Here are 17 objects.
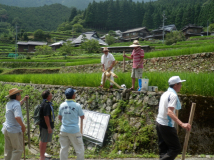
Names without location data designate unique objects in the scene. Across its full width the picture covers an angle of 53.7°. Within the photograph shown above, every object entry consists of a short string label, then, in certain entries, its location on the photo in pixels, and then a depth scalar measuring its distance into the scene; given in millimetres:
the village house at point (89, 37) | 51712
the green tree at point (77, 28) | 81281
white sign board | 6145
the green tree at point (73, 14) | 103662
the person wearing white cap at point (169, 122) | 3291
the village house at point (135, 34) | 59109
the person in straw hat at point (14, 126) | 3959
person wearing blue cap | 3715
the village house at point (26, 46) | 52856
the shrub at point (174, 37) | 37016
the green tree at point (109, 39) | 53719
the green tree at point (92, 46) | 40062
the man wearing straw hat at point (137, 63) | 6637
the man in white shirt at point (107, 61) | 6950
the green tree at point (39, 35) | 65375
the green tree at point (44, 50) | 41472
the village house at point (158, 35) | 51894
